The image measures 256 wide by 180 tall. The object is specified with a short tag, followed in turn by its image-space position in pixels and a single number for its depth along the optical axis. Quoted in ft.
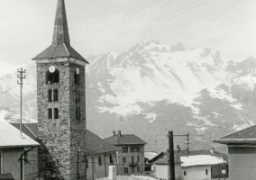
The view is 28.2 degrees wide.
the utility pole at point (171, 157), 83.41
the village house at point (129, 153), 336.29
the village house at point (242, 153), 82.53
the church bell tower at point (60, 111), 189.37
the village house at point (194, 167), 267.80
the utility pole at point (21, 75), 179.06
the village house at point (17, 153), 161.38
